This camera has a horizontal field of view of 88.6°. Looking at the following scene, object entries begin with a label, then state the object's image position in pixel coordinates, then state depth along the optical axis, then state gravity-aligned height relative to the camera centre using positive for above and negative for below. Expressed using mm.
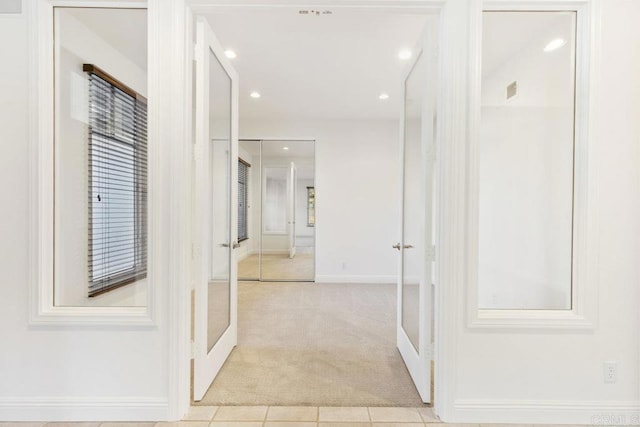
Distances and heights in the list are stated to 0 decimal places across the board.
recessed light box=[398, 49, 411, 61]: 3064 +1489
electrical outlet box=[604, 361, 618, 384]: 1836 -881
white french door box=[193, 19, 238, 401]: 2021 -14
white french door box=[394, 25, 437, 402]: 2014 -51
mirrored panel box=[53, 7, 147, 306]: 1941 +340
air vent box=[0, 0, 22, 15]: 1803 +1096
